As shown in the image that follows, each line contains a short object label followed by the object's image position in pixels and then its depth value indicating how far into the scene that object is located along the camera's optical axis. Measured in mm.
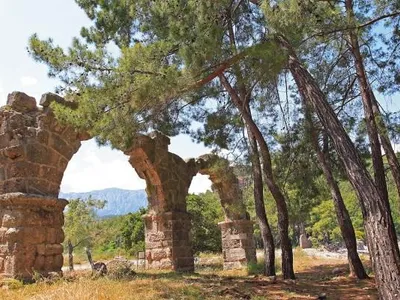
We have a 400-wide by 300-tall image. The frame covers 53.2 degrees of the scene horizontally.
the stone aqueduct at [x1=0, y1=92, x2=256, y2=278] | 6996
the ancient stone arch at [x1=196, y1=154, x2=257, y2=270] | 13617
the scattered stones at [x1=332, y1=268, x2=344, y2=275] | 10586
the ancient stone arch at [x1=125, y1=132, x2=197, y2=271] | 10922
